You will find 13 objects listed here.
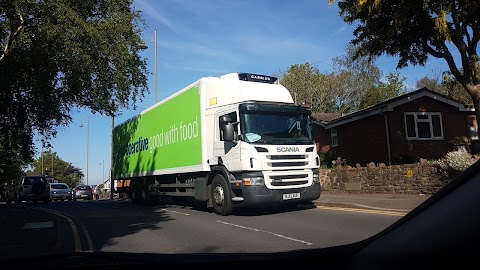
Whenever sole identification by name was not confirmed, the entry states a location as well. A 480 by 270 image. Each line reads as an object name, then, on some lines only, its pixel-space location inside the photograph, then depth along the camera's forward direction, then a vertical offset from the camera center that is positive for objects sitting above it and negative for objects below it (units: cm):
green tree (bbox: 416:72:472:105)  3990 +860
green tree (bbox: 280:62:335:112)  4475 +996
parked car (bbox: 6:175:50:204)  2771 +5
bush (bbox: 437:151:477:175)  1351 +32
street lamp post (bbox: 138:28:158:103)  1975 +649
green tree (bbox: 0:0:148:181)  1546 +519
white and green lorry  1145 +106
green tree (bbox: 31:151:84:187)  9624 +512
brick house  2319 +256
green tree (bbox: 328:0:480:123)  1524 +566
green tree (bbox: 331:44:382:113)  4519 +1007
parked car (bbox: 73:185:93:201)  3664 -40
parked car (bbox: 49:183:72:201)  3462 -23
